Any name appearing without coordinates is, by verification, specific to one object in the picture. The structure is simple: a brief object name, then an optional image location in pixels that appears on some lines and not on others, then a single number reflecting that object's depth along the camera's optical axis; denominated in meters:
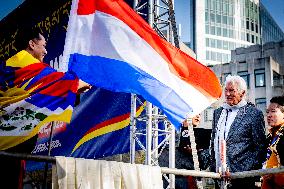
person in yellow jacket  3.25
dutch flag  3.01
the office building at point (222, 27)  70.38
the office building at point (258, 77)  36.35
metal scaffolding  6.10
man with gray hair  3.79
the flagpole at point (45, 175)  2.82
